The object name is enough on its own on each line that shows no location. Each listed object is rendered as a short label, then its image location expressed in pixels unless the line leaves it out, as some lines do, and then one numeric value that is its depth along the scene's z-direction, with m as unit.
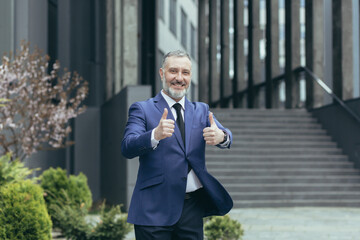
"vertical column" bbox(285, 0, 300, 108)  22.08
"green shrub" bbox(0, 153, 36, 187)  7.29
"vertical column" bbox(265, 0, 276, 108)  24.87
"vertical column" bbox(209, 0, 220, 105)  36.88
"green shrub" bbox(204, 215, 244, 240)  7.57
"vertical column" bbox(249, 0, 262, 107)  27.11
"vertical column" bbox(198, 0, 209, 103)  38.88
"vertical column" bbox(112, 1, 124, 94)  17.17
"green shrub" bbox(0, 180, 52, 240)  6.57
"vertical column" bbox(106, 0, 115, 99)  19.03
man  3.59
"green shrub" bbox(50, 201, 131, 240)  7.90
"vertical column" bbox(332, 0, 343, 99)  17.92
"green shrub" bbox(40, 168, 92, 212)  10.41
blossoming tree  10.70
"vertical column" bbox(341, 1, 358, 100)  17.77
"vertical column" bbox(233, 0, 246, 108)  30.58
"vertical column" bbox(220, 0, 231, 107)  34.56
